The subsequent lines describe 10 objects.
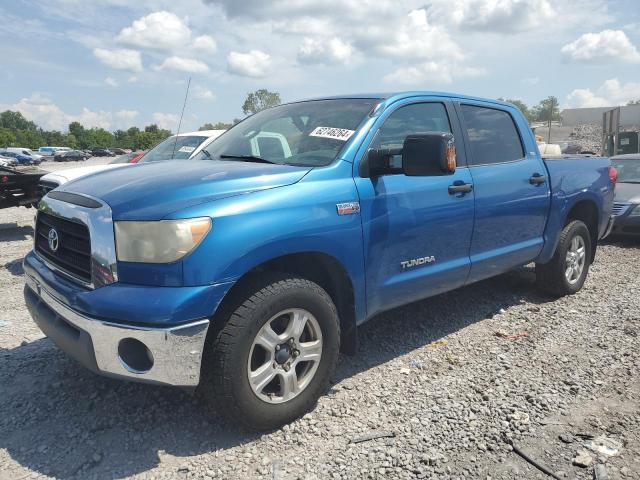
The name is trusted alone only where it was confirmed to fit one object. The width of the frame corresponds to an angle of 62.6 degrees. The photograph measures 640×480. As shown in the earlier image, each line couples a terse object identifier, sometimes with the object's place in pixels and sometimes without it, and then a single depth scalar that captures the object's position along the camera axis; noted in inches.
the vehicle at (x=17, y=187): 334.6
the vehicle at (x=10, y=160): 1708.9
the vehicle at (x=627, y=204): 318.7
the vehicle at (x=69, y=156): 2561.5
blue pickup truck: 96.3
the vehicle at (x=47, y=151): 3036.4
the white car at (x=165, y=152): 262.1
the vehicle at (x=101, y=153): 3026.3
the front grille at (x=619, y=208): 322.0
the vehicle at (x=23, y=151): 2301.8
